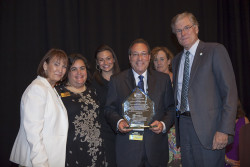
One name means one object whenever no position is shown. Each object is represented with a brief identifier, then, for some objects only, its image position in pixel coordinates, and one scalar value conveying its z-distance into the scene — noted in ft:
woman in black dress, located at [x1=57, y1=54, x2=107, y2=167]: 9.14
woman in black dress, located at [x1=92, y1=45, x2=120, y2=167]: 10.10
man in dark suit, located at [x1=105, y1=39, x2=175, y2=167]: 8.54
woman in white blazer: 7.39
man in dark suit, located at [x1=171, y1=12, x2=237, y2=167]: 7.70
